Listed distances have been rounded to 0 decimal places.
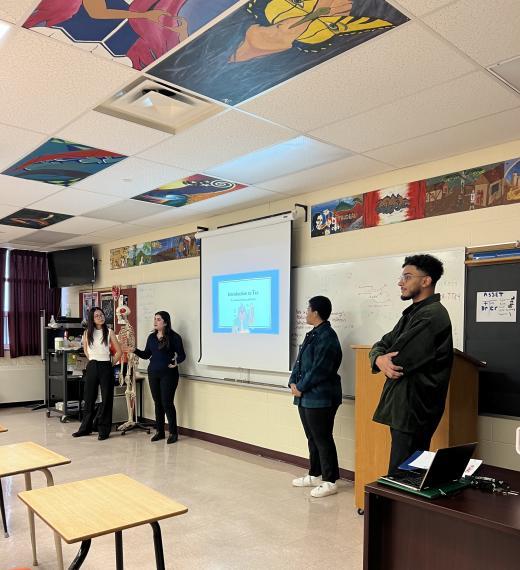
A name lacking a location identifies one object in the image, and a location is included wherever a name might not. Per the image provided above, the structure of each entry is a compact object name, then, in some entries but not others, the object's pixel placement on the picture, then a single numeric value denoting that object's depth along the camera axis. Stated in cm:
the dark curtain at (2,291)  862
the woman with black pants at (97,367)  620
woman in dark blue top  599
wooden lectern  316
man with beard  262
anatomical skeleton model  652
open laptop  169
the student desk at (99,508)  181
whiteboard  377
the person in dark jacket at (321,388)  402
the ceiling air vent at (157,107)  288
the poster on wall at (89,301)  819
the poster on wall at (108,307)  777
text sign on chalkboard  341
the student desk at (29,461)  259
